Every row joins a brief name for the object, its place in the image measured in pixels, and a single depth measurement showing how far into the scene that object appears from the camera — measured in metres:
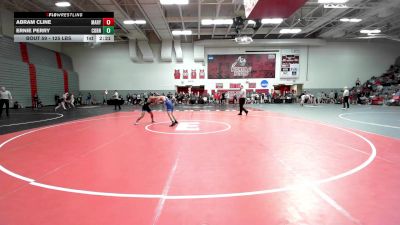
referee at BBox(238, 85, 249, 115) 13.88
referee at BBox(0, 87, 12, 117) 12.99
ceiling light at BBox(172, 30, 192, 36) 23.38
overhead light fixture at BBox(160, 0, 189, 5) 15.03
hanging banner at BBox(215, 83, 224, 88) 29.38
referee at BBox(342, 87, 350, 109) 17.64
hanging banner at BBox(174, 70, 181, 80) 29.00
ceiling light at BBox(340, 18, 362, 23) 20.06
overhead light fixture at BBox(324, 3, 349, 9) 16.34
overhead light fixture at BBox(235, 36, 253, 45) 18.13
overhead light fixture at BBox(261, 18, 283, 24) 19.65
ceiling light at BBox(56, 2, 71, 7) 16.58
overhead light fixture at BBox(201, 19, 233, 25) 20.17
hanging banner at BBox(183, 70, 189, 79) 29.11
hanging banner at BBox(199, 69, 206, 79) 29.11
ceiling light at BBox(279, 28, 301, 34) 23.44
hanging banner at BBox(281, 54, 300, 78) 28.86
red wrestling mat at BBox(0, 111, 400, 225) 2.73
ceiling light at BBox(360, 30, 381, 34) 23.06
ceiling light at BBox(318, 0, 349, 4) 15.19
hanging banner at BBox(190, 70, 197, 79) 29.17
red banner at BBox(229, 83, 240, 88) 29.34
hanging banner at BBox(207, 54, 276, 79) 29.00
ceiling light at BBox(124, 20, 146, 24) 20.44
